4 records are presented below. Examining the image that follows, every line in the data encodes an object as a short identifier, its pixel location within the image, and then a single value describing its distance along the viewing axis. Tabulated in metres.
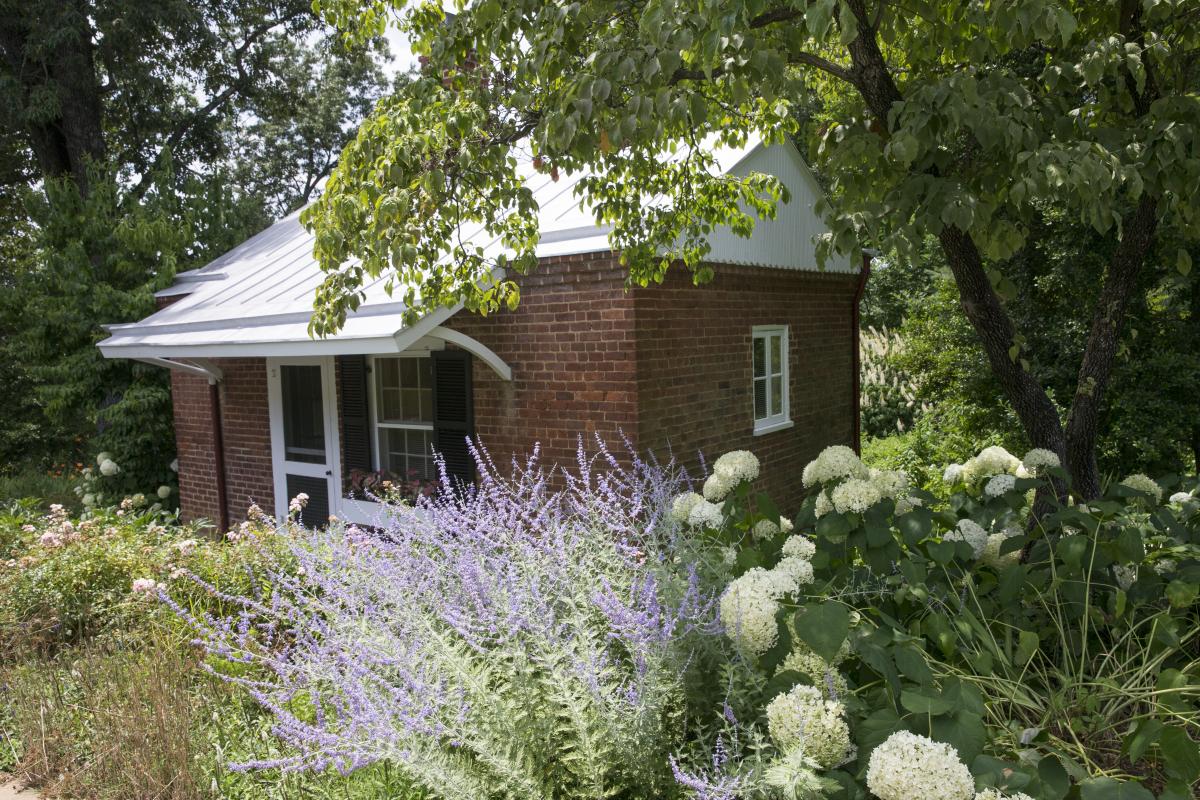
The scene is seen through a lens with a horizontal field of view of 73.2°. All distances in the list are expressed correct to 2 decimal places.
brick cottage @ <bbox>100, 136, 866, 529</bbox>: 6.35
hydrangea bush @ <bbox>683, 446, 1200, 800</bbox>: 1.95
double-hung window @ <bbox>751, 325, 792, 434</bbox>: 8.23
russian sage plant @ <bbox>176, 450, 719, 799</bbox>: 2.32
